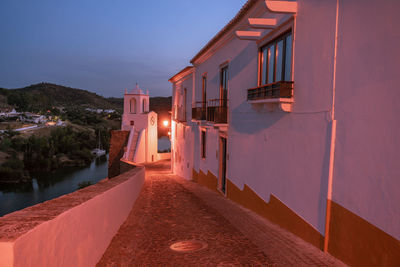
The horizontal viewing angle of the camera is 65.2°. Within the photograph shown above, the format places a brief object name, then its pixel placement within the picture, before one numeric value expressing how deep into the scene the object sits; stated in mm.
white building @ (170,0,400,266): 3832
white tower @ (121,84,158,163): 32694
